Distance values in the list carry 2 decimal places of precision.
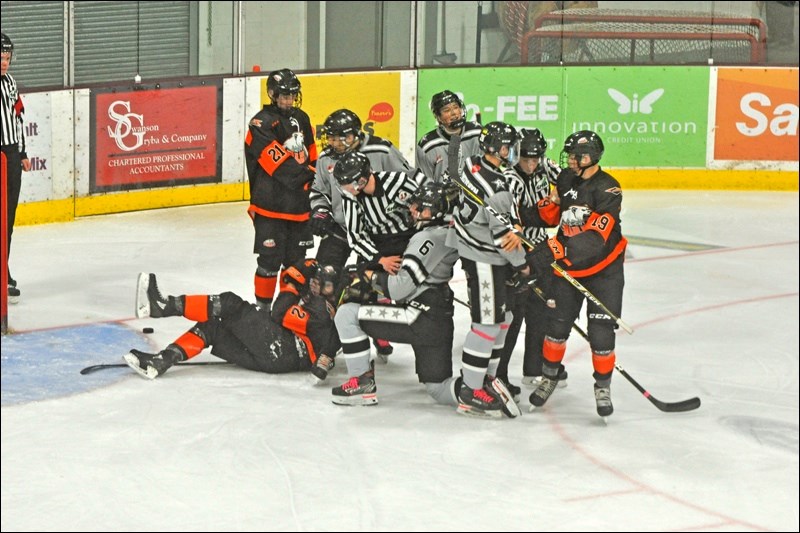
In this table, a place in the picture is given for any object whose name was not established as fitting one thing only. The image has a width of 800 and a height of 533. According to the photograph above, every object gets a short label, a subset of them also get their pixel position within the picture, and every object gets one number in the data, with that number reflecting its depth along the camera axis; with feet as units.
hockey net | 76.53
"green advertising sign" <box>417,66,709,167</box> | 74.91
